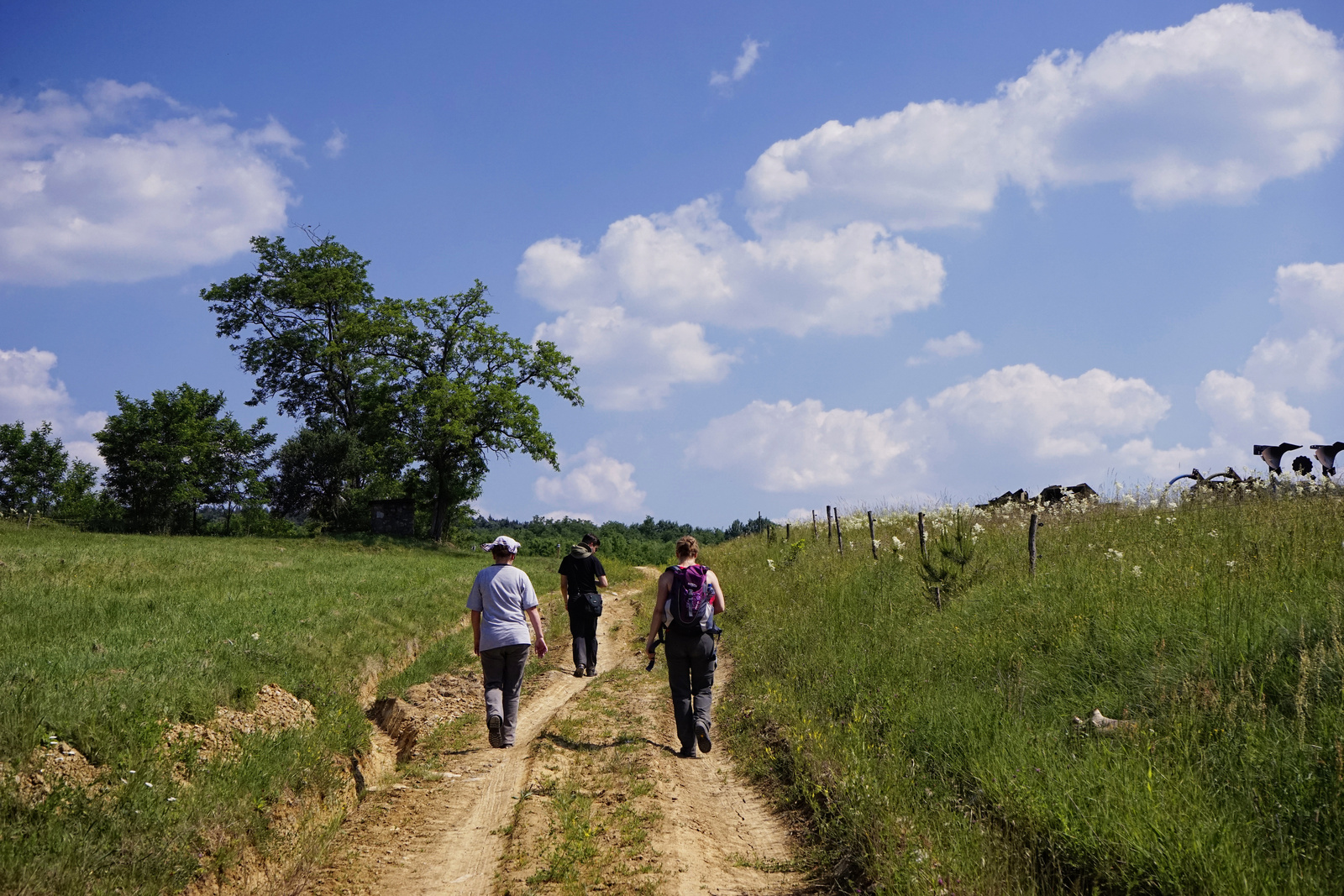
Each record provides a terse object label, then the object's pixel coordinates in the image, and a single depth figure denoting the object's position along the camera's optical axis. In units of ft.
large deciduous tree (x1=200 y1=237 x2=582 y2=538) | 142.41
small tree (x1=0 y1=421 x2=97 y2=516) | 220.84
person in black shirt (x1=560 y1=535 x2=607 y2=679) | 41.27
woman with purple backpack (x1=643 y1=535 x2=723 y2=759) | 27.09
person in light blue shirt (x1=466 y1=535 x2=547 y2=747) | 28.73
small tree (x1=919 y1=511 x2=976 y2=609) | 39.73
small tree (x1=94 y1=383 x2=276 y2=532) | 174.40
